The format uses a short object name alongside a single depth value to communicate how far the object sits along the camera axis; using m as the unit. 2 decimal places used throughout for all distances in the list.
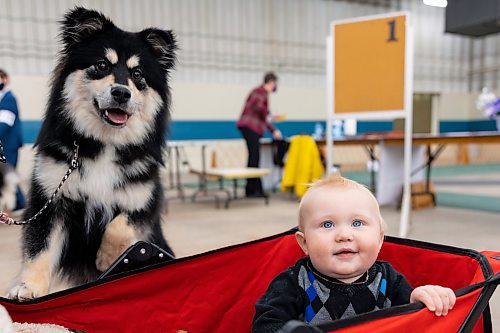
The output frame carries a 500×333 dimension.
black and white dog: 1.18
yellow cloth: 4.43
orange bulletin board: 2.67
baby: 0.91
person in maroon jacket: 4.80
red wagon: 0.99
